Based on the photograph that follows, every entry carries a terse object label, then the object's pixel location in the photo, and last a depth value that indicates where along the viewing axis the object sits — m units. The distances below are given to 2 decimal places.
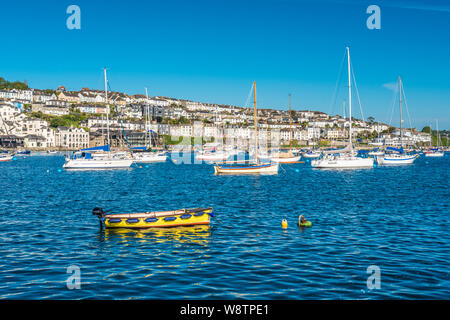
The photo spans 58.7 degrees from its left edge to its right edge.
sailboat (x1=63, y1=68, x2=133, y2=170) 73.38
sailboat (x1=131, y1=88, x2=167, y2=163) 97.26
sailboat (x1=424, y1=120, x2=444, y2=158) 145.41
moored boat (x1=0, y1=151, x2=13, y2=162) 113.62
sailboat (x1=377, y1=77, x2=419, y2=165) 89.12
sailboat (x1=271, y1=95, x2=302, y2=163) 91.12
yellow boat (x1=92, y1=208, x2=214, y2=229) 22.55
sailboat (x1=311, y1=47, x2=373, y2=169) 67.94
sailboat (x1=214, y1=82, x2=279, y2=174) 59.72
